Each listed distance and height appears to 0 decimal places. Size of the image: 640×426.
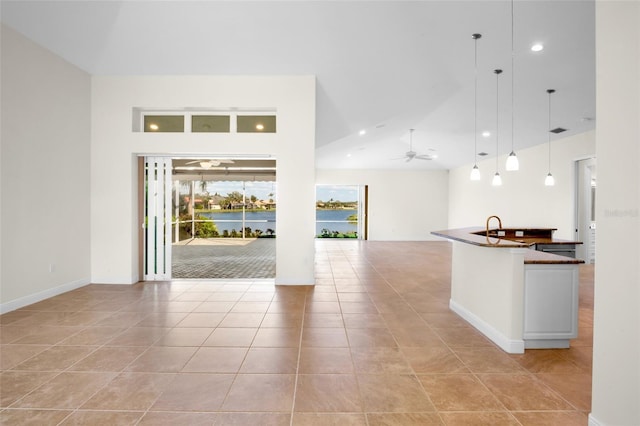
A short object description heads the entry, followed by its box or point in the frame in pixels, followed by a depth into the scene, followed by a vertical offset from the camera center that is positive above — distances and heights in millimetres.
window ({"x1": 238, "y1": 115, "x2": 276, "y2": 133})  5457 +1417
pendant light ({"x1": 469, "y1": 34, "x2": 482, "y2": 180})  4547 +2206
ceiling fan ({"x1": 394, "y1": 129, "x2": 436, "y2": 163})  8602 +1487
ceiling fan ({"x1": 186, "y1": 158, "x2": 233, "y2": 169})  8955 +1258
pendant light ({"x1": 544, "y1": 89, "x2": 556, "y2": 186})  5911 +1763
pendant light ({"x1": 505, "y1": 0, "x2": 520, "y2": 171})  4379 +643
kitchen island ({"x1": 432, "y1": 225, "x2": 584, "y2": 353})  2920 -789
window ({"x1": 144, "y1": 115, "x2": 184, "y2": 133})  5469 +1418
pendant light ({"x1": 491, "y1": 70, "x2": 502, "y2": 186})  5402 +2189
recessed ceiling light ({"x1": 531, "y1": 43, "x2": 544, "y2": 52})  4539 +2286
